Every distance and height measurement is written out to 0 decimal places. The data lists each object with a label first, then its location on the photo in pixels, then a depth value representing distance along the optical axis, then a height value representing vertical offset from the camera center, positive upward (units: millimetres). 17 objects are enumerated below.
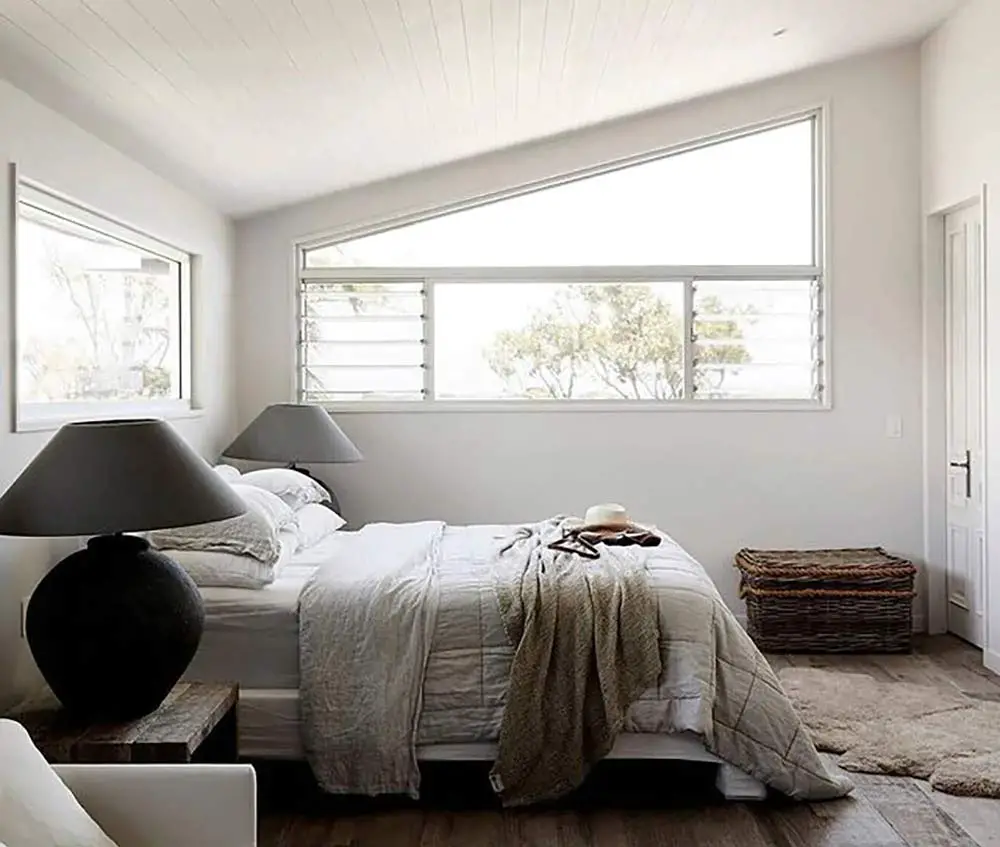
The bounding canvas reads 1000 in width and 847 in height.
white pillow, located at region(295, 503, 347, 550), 4723 -403
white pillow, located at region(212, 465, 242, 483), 4820 -184
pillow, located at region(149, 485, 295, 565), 3941 -371
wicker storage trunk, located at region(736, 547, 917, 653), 5680 -888
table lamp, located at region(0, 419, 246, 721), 2861 -355
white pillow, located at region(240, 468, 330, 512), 5055 -242
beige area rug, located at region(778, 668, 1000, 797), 3869 -1134
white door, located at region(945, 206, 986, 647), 5703 +28
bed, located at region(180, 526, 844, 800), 3574 -803
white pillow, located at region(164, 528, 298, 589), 3879 -472
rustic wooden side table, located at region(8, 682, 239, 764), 2803 -761
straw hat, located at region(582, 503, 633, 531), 4719 -371
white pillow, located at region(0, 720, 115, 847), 1905 -643
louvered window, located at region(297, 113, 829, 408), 6348 +779
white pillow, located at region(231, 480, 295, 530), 4164 -278
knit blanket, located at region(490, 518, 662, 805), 3545 -783
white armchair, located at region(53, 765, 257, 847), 2145 -698
